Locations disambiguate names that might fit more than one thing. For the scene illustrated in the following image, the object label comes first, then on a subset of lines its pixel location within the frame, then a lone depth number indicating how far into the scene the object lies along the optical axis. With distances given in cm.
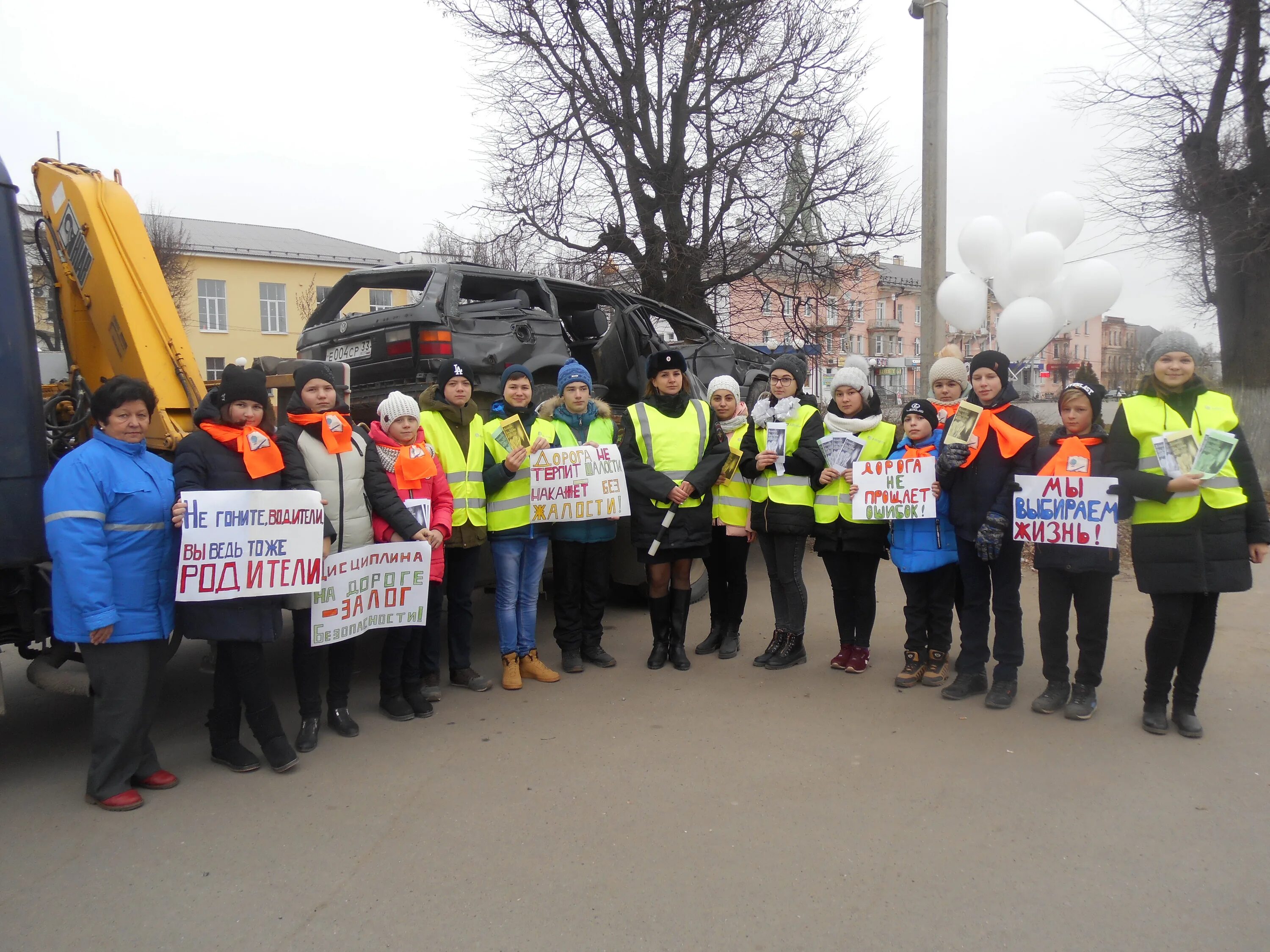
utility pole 916
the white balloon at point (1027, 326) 923
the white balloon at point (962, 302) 941
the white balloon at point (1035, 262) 939
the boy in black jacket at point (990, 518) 463
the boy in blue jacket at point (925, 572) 496
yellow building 3791
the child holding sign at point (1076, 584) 446
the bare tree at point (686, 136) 1516
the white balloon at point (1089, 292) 931
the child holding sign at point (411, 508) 456
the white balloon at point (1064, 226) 965
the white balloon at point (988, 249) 983
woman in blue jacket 347
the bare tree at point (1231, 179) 1170
